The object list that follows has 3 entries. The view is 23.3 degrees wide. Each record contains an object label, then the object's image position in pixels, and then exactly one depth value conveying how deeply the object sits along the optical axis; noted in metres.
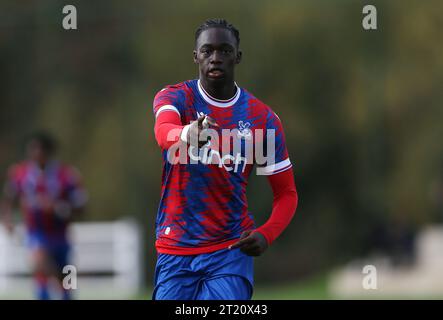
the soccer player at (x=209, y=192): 5.86
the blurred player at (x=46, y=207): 11.91
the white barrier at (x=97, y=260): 19.11
